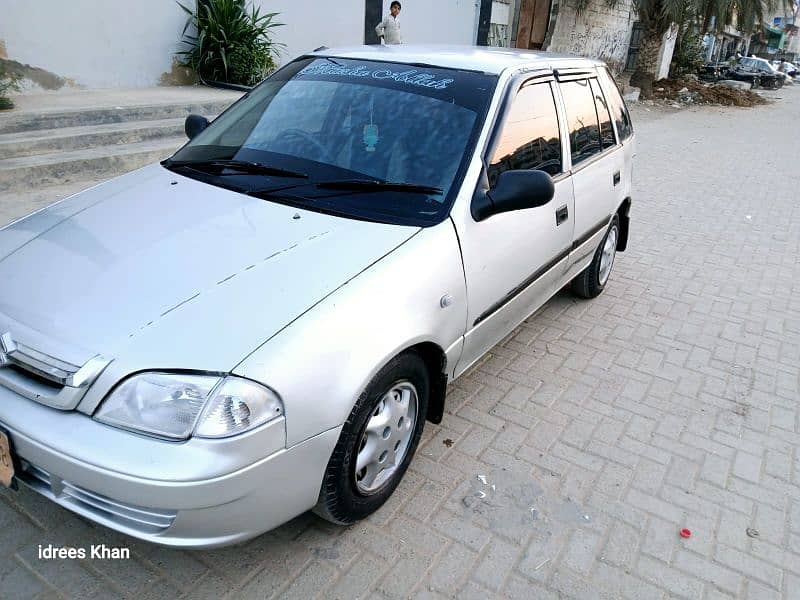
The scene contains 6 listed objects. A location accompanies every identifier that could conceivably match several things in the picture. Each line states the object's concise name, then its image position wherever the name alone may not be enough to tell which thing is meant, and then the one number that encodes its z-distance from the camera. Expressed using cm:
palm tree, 1881
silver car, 185
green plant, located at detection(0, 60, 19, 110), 641
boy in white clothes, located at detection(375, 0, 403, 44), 1178
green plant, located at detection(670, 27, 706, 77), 2639
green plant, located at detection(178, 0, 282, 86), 891
